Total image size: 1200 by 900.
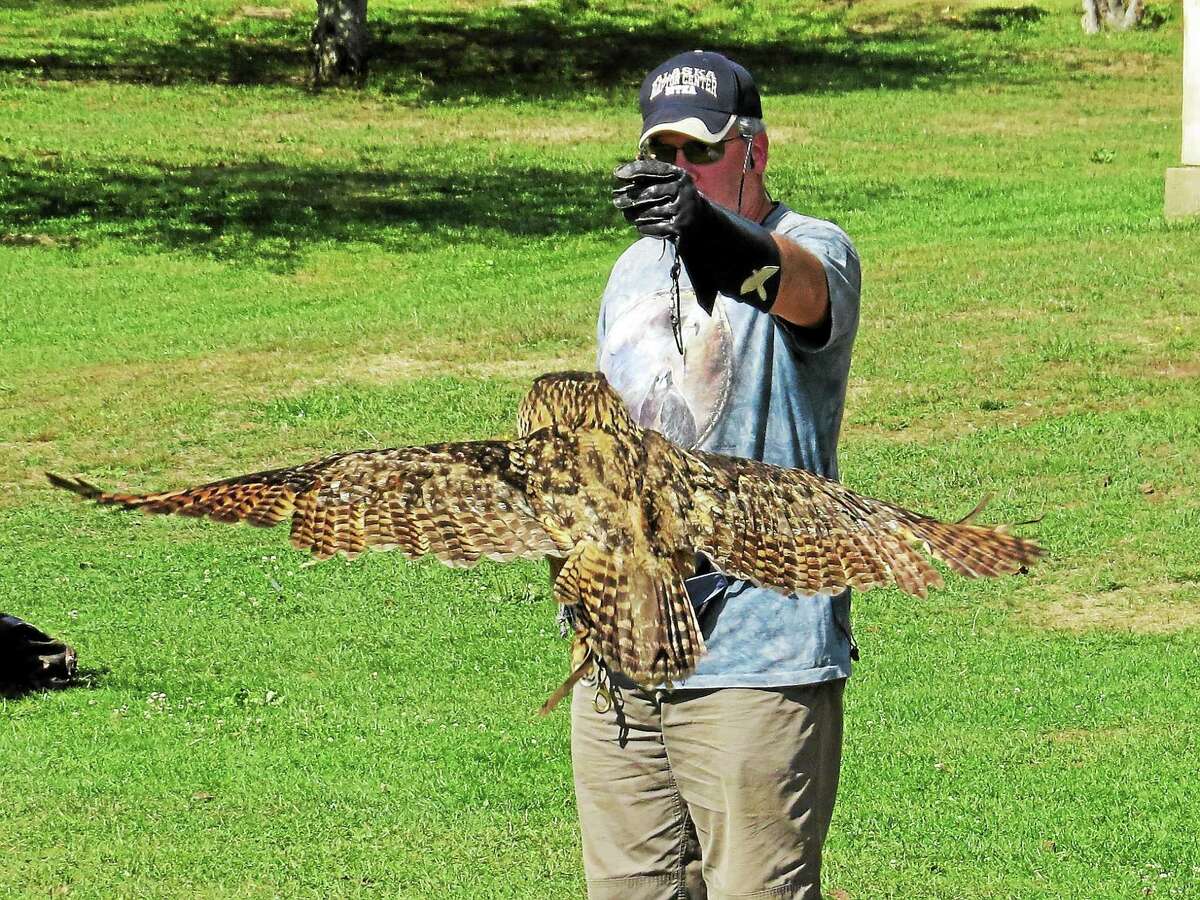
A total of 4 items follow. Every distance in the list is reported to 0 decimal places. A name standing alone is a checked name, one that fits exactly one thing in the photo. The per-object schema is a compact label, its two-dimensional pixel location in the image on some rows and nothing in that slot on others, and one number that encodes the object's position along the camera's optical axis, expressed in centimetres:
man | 779
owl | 696
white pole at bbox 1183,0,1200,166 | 3519
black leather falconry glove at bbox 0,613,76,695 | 1619
